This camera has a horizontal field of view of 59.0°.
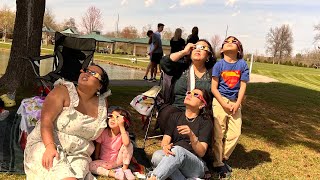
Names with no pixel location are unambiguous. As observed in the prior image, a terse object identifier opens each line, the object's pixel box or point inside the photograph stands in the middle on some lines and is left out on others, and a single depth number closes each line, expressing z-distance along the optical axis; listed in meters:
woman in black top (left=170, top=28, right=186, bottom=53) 7.59
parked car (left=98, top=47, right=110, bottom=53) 37.13
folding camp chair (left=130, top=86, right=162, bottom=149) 3.56
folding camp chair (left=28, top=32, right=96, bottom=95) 4.21
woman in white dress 2.27
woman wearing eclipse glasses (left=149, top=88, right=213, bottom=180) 2.63
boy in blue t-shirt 3.16
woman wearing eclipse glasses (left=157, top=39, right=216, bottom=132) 3.13
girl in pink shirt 2.86
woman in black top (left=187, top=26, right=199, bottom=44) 7.27
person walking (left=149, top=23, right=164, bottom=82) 8.20
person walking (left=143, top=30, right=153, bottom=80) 8.44
